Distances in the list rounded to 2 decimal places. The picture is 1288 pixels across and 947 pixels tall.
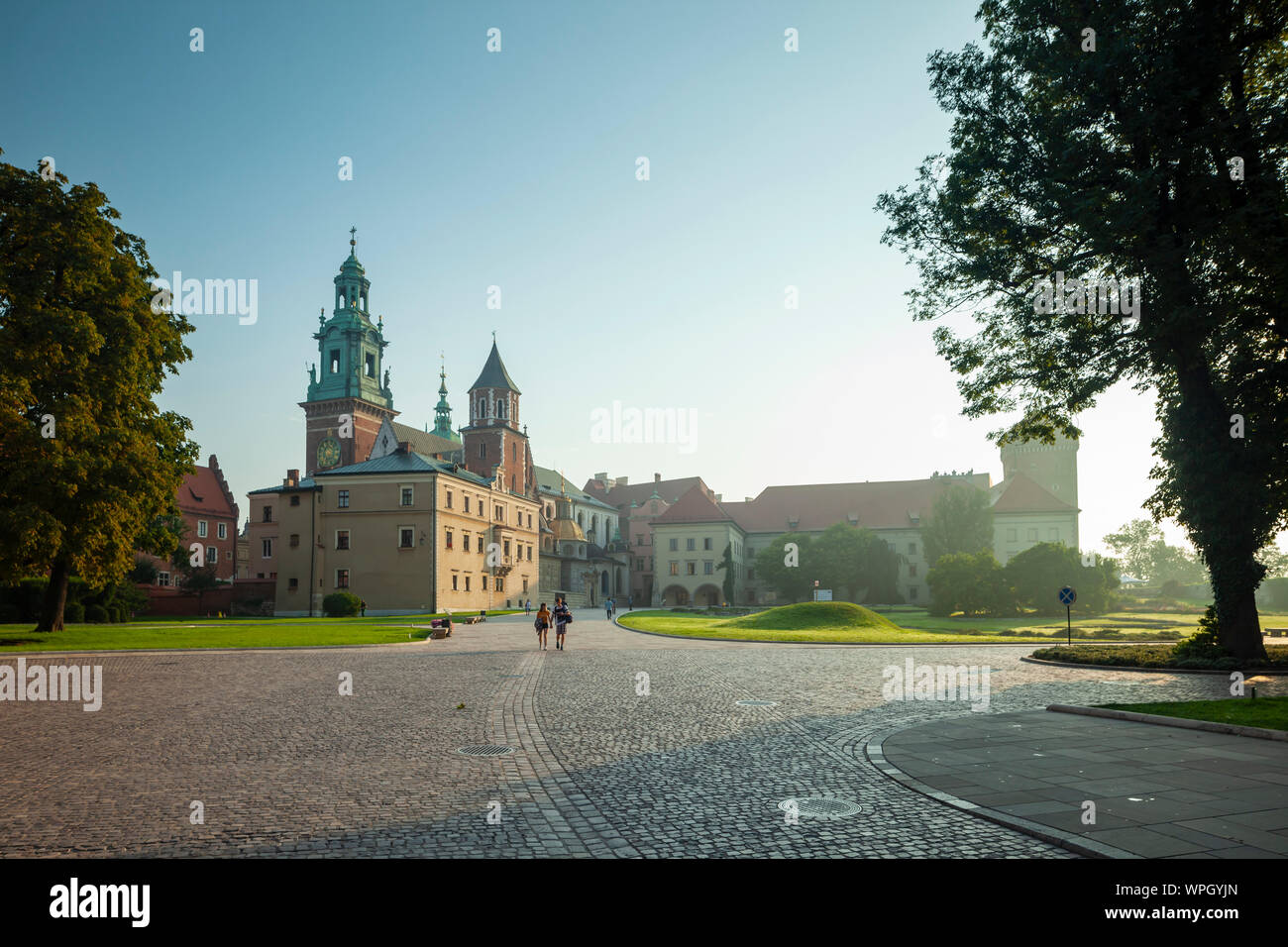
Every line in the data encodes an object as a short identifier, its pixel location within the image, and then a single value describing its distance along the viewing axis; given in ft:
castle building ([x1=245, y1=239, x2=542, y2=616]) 201.67
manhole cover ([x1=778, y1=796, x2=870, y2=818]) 21.69
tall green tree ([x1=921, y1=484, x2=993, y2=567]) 255.09
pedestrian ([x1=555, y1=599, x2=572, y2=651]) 86.38
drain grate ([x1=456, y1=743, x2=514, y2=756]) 29.94
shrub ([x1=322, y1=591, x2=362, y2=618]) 168.76
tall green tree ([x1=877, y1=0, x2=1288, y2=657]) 56.59
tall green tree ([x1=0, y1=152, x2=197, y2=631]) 77.56
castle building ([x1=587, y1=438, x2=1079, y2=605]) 293.43
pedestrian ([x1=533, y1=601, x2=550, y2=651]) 86.02
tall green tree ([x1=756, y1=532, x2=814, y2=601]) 269.44
